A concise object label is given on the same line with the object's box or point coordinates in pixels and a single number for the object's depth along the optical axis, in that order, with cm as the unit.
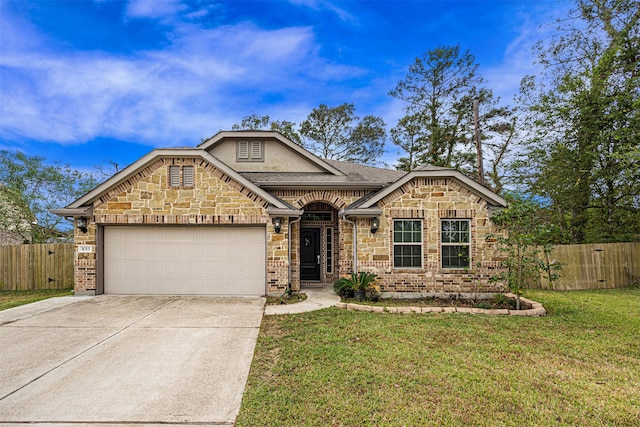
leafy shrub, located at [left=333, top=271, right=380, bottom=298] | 848
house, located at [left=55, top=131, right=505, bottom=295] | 882
